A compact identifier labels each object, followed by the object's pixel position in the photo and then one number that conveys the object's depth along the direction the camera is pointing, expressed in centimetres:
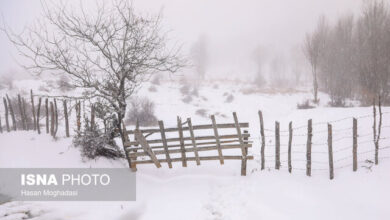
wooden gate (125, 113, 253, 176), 729
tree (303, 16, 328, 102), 2091
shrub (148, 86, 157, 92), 3006
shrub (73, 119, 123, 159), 799
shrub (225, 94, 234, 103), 2848
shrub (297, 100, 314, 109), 1900
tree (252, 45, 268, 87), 5801
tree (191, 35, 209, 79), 5053
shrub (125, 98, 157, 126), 1790
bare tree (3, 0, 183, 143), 709
